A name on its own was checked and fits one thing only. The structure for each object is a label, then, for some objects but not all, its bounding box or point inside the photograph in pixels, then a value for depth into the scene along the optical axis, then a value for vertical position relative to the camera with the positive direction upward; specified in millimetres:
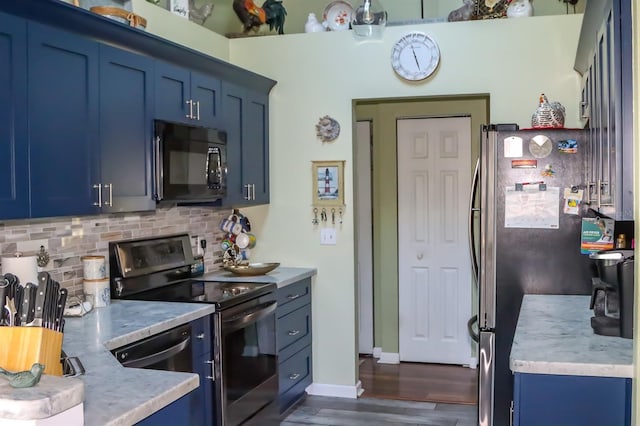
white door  5383 -305
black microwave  3428 +200
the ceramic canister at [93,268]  3189 -300
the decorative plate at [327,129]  4566 +461
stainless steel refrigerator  3484 -176
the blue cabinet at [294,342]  4148 -868
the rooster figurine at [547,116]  3586 +418
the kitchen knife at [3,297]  1752 -236
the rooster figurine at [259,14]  4602 +1235
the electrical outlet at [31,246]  2968 -185
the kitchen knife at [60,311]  1832 -284
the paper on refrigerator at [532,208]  3506 -46
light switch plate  4598 -233
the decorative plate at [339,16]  4543 +1186
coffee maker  2365 -338
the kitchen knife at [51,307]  1785 -267
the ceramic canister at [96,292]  3184 -405
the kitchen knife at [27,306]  1753 -257
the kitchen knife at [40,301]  1759 -248
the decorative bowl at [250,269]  4281 -413
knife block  1594 -327
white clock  4320 +880
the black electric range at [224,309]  3363 -553
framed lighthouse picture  4559 +111
